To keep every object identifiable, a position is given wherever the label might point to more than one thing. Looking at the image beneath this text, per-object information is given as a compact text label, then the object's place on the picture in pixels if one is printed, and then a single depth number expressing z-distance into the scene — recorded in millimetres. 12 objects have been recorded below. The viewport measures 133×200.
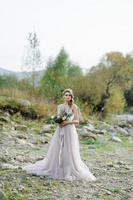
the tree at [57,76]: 30388
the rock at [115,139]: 17661
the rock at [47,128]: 17719
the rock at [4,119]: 18562
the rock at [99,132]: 19714
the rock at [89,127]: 19861
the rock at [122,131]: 22141
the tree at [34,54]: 29875
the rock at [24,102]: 21838
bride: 9227
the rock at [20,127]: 17672
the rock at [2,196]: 7216
